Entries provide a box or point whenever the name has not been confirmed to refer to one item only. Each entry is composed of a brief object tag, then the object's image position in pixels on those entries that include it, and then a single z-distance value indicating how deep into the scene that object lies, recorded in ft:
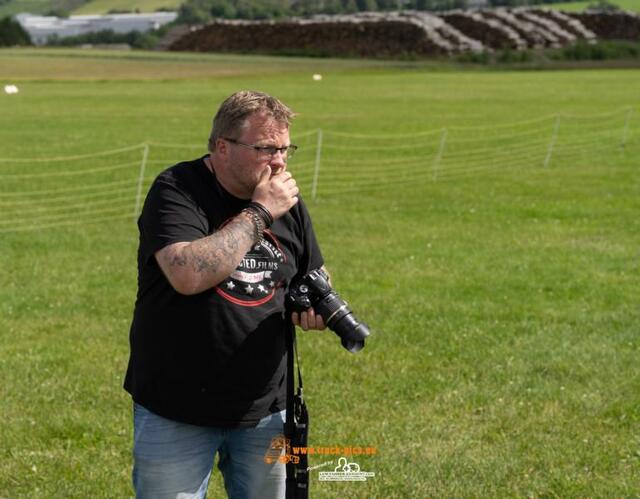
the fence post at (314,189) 59.32
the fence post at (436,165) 68.28
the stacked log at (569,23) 345.51
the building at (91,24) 506.89
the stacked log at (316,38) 313.73
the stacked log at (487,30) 315.84
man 12.53
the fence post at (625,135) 89.34
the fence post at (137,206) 52.54
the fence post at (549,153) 75.95
